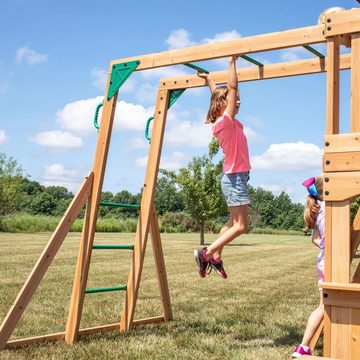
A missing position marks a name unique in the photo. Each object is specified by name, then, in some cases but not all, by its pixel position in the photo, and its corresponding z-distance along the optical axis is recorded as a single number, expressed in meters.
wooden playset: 3.84
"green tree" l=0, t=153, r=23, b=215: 37.00
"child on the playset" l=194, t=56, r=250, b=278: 4.95
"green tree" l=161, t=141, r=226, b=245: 26.20
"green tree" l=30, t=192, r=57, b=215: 68.44
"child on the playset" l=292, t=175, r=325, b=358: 4.64
